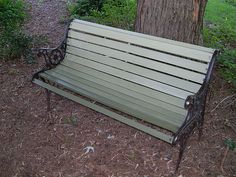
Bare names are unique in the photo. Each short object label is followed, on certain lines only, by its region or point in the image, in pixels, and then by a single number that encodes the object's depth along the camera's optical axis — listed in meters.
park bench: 2.17
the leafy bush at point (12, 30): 3.72
